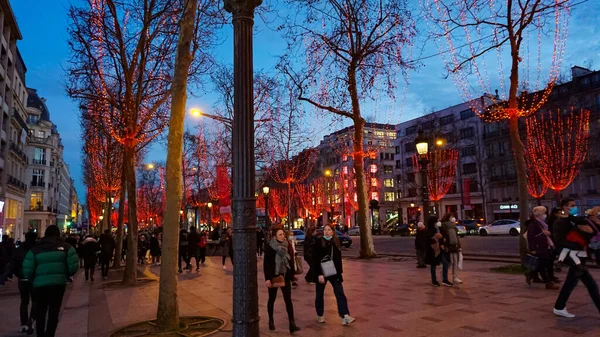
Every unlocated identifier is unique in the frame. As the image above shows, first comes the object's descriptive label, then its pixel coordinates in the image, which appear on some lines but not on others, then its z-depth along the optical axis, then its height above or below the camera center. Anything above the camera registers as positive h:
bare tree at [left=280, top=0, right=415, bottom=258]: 18.80 +7.29
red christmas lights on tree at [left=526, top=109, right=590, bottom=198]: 33.03 +5.22
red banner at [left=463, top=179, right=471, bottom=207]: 51.25 +2.07
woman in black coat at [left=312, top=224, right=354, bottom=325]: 6.64 -0.77
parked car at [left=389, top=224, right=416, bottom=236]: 43.78 -1.94
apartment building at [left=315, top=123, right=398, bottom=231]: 67.62 +6.60
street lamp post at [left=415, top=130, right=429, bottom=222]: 13.20 +1.45
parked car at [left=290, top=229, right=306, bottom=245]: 36.50 -1.94
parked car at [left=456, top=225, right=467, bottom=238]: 34.89 -1.68
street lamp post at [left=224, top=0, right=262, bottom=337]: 4.05 +0.15
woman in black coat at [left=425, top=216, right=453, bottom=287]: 10.19 -1.04
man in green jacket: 5.83 -0.75
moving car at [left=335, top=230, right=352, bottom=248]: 30.03 -1.91
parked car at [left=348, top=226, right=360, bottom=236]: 54.01 -2.40
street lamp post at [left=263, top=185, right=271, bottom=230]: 22.90 +1.22
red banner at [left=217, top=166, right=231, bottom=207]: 29.81 +2.23
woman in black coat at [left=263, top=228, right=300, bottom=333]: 6.49 -0.82
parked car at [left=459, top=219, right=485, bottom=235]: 39.44 -1.55
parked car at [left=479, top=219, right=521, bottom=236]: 34.75 -1.57
